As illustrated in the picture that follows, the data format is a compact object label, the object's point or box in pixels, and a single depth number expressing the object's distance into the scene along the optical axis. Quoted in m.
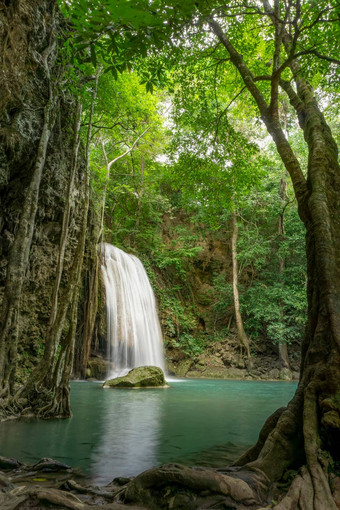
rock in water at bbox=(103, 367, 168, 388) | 11.59
